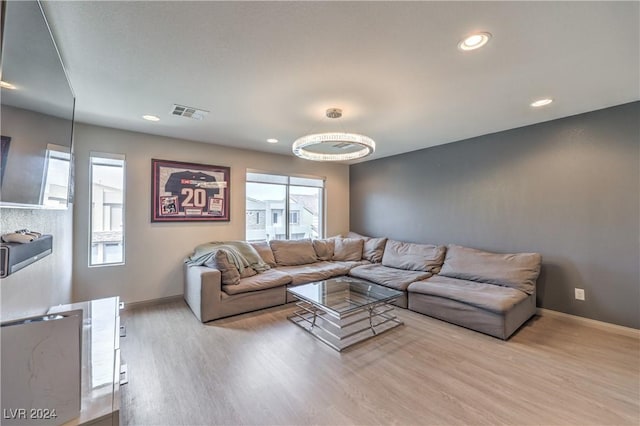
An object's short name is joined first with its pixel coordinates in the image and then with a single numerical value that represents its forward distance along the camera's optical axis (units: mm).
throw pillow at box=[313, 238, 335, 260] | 4789
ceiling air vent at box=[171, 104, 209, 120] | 2760
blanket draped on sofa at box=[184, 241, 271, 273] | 3400
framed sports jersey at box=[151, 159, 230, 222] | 3701
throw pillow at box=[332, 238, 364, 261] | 4793
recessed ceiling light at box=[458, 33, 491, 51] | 1662
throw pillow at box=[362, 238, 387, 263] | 4684
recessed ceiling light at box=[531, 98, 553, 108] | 2596
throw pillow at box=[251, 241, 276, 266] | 4172
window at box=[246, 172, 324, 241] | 4688
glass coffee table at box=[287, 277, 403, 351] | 2592
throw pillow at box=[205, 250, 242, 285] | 3166
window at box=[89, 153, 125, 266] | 3328
